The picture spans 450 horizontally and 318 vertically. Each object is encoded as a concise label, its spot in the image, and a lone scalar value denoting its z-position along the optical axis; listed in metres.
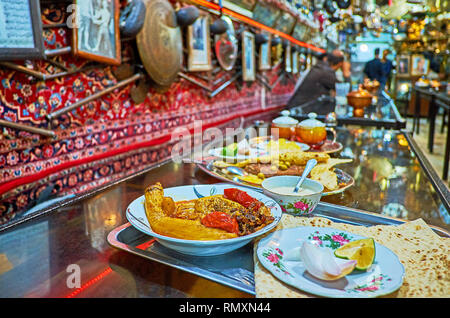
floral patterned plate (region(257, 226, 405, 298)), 0.54
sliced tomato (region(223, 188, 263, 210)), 0.81
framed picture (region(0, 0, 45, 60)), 1.70
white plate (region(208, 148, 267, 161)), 1.34
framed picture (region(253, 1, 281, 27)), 5.33
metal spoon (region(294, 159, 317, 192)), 0.92
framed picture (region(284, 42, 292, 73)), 7.14
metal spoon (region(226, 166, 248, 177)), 1.21
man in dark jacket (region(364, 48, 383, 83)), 7.55
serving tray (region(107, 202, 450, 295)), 0.60
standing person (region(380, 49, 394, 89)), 7.57
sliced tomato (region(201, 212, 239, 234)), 0.67
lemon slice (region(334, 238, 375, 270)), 0.60
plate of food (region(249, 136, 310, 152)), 1.46
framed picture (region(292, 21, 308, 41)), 7.49
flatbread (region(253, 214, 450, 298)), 0.55
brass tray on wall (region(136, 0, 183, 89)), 2.73
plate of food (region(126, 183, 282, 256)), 0.65
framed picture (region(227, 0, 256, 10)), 4.76
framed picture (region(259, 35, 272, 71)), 5.66
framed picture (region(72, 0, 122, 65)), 2.17
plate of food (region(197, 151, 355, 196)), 1.09
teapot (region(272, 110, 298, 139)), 1.73
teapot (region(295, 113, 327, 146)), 1.60
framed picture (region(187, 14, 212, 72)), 3.56
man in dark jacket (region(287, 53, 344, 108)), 4.40
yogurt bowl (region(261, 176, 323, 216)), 0.83
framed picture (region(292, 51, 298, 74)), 7.84
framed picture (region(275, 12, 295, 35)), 6.43
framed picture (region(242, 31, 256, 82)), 4.95
